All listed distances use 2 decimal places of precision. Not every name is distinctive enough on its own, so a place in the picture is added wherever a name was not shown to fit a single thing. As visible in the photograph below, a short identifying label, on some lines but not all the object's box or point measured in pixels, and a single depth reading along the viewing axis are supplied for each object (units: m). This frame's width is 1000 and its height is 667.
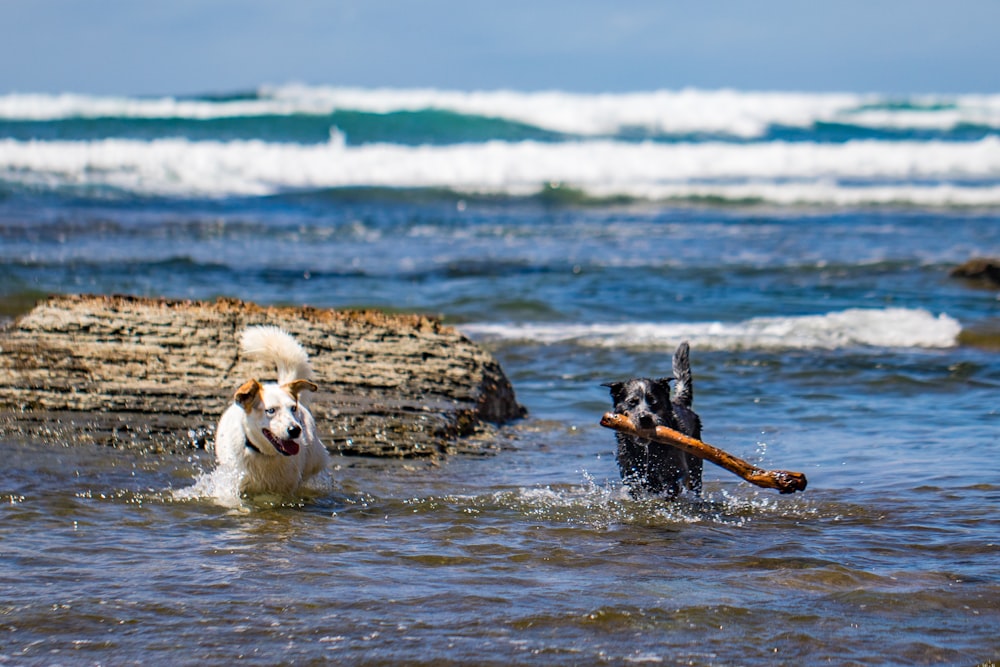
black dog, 12.67
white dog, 11.78
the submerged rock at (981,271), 31.05
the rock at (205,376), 14.39
